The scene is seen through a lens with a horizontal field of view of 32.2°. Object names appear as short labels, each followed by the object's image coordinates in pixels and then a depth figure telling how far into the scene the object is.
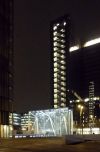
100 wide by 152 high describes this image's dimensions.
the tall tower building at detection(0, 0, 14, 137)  32.81
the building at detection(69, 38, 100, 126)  83.29
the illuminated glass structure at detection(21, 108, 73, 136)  51.21
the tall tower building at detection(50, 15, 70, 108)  84.47
